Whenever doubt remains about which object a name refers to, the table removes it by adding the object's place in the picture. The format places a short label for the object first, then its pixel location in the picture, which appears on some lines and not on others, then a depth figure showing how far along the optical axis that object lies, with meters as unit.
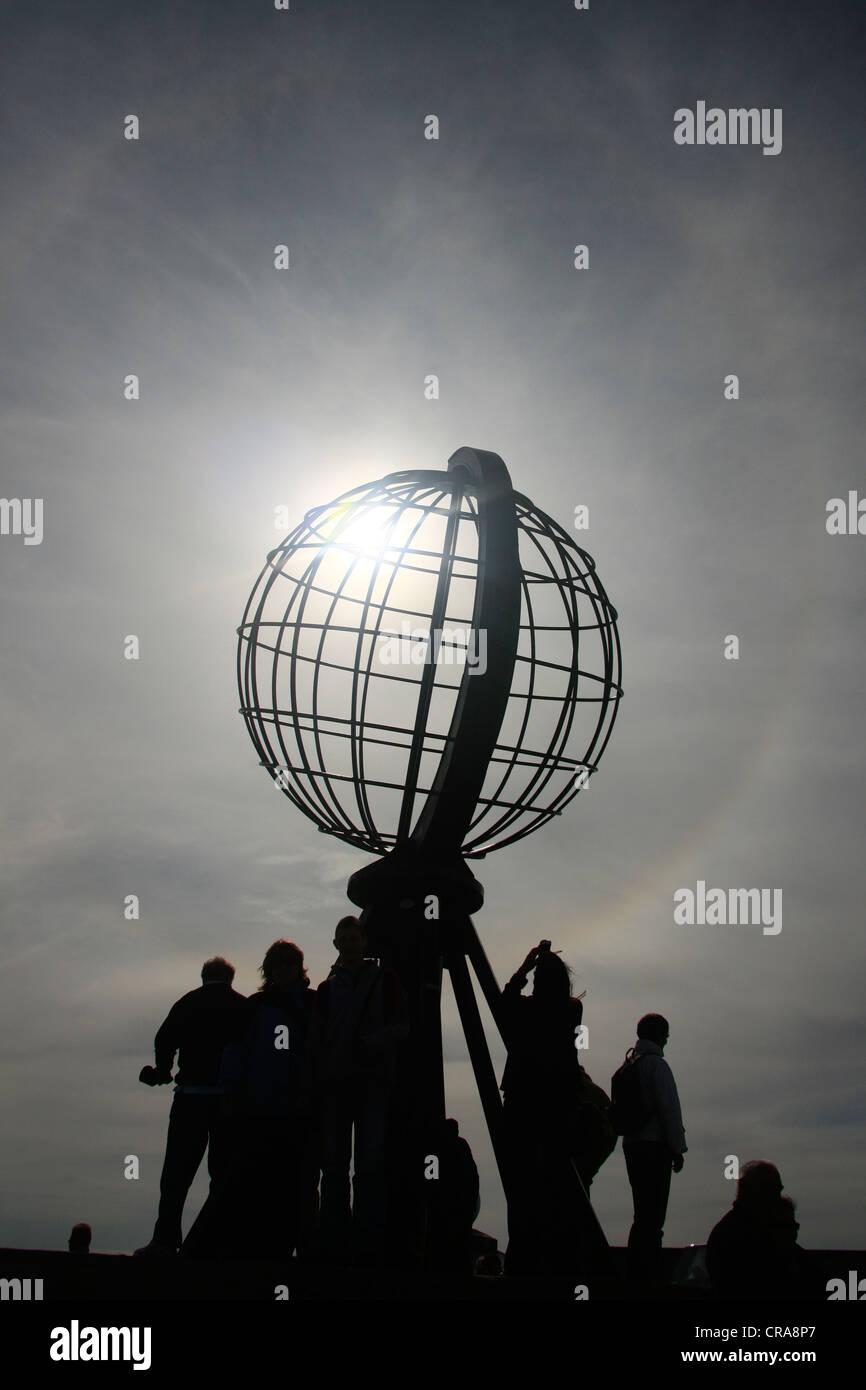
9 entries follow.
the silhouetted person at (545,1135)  6.21
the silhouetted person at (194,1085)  5.91
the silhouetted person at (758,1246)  4.36
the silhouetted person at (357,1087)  5.41
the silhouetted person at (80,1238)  9.93
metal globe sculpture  6.96
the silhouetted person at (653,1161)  6.34
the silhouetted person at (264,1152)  5.59
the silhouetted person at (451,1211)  6.30
